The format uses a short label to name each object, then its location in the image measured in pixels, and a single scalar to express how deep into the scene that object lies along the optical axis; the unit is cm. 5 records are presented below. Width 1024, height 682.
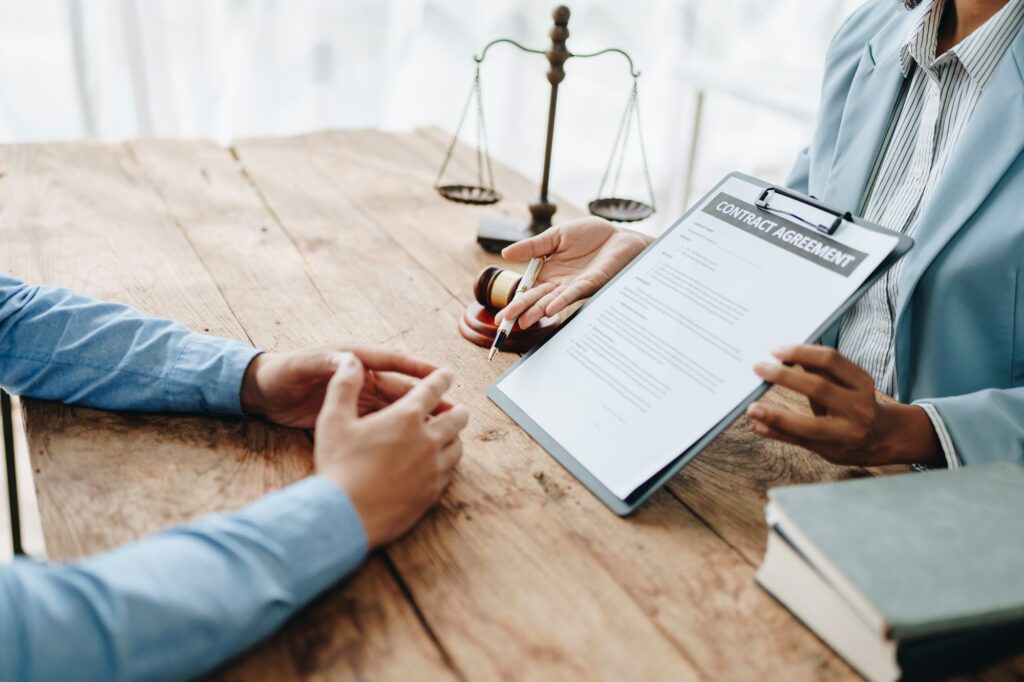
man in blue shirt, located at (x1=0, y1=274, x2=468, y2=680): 58
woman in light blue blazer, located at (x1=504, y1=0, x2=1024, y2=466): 85
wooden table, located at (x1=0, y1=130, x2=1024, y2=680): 65
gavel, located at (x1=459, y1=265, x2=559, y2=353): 111
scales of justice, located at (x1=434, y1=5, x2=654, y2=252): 139
